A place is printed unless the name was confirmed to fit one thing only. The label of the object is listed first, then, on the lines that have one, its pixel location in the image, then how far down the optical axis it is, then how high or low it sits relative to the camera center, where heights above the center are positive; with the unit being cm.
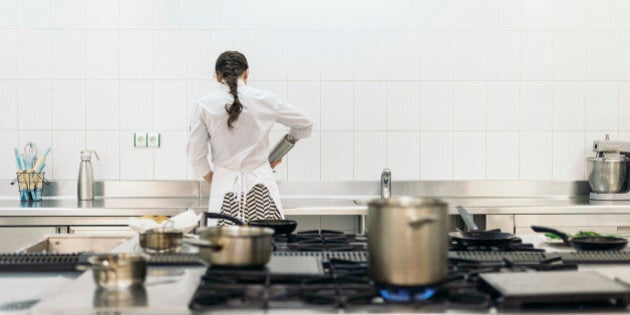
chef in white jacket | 313 +8
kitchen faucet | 417 -14
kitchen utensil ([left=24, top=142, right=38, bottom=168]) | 418 +5
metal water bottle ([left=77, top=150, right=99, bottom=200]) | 400 -12
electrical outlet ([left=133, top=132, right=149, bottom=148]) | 423 +10
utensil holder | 394 -15
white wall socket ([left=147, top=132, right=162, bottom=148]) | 423 +12
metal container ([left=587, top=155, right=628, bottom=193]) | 404 -8
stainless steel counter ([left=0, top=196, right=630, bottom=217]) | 356 -25
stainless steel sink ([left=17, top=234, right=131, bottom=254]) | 240 -28
